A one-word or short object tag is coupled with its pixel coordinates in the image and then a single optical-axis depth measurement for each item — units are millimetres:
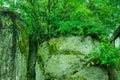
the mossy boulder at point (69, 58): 6039
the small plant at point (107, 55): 5694
